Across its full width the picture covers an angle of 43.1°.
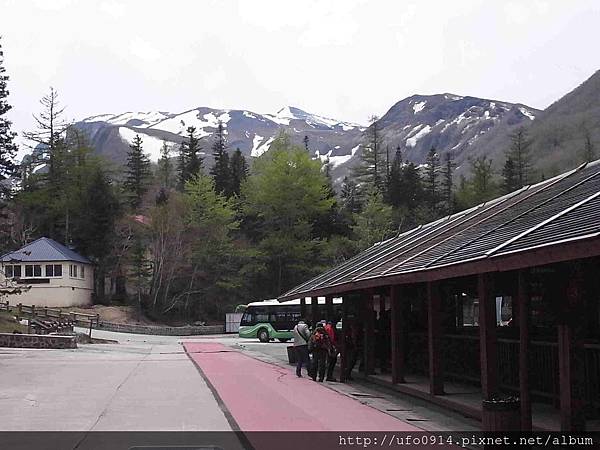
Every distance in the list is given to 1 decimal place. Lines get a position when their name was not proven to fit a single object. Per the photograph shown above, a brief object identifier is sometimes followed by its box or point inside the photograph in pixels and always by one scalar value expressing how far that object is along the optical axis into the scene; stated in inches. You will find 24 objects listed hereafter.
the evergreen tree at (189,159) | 3732.8
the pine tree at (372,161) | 3673.7
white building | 2437.3
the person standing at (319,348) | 782.5
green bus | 1895.9
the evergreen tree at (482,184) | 3122.5
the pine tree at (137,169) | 3587.6
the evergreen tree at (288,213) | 2699.3
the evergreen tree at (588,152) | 3107.8
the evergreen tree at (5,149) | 2164.1
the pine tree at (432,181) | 3233.8
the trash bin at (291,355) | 1062.4
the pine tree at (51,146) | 3051.2
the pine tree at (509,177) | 3201.5
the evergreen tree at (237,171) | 3390.7
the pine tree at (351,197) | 3207.2
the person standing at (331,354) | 783.7
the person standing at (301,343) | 844.0
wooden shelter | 375.6
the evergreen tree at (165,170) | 4401.3
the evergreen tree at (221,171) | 3388.3
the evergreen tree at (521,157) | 3356.3
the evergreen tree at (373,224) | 2548.2
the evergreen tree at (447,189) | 3274.1
